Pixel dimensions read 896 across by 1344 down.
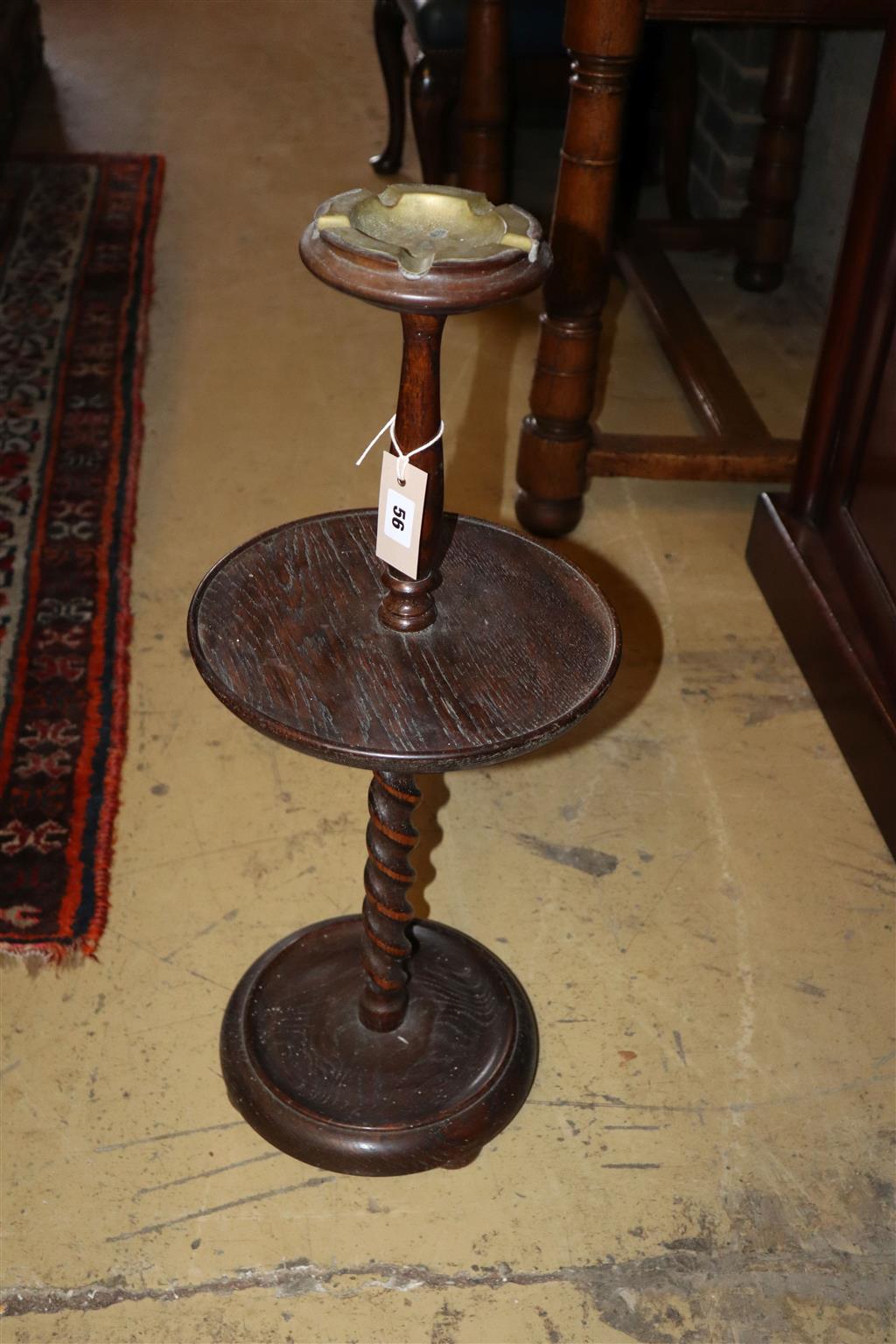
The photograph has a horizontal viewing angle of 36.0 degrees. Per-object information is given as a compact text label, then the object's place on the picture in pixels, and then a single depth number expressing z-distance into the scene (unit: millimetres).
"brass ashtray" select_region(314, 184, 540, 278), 1002
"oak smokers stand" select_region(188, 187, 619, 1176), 1048
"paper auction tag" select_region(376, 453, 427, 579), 1134
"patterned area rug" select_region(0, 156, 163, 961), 1780
